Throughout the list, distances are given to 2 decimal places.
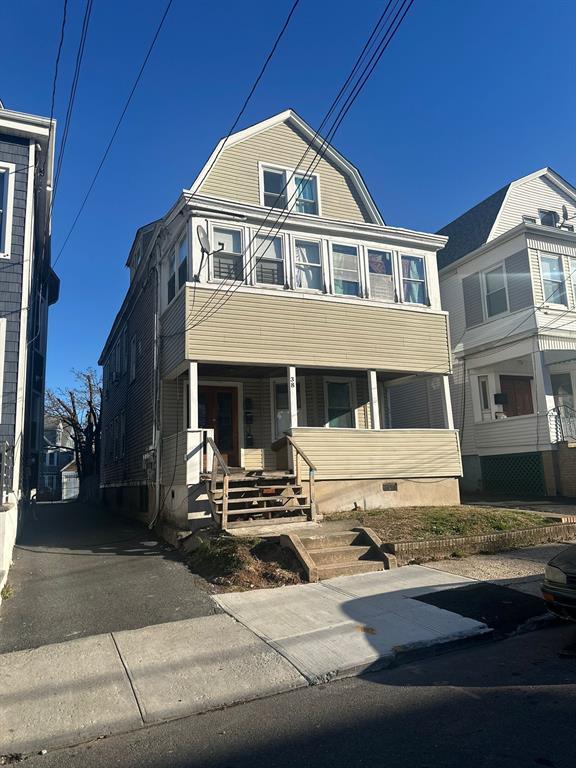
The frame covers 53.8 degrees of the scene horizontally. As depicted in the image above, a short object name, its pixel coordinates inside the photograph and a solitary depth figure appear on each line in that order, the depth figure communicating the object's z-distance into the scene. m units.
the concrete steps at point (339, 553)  8.22
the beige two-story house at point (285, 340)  11.83
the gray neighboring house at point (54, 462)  48.78
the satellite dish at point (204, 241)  11.77
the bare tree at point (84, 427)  32.95
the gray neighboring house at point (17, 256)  10.46
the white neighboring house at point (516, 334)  16.75
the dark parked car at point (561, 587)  5.41
